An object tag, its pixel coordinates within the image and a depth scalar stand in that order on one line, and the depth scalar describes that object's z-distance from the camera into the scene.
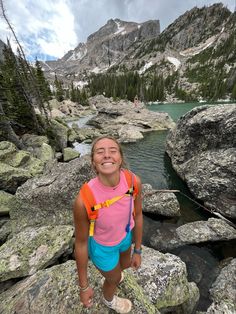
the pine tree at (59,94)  86.73
